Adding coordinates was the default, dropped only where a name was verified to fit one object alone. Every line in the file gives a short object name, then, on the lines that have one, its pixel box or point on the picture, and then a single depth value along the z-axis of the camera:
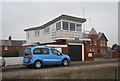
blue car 7.21
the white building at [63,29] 12.31
